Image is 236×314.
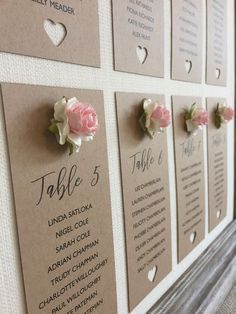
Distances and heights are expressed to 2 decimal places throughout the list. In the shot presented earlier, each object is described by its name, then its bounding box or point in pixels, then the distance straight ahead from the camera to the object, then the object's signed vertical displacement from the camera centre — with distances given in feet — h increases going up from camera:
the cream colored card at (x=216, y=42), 2.40 +0.39
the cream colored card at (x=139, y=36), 1.46 +0.30
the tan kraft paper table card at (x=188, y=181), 2.03 -0.59
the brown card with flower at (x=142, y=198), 1.55 -0.54
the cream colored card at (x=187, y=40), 1.93 +0.34
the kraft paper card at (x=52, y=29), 0.99 +0.25
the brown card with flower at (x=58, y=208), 1.05 -0.40
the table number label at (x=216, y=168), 2.52 -0.63
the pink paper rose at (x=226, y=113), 2.57 -0.17
